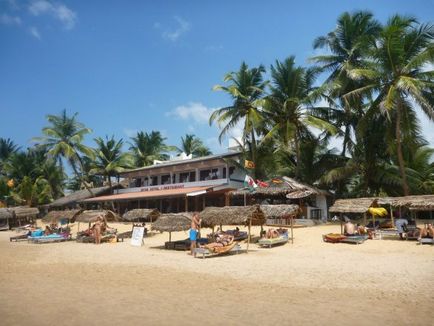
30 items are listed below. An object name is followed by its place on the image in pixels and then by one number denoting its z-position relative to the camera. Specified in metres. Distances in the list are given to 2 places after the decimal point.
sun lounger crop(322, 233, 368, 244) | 15.66
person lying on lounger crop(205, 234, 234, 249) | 13.61
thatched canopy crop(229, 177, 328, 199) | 22.33
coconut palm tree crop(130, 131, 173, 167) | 41.81
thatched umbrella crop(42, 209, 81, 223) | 23.94
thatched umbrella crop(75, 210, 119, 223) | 21.67
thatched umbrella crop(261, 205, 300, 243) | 17.12
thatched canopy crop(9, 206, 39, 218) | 29.45
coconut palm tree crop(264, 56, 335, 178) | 25.41
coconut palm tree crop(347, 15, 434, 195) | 19.12
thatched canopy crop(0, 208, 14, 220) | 29.64
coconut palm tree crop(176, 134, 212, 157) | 43.06
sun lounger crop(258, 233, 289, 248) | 15.86
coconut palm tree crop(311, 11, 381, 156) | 25.67
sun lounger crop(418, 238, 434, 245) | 14.53
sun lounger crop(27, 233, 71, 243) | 20.39
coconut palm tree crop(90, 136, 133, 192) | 38.72
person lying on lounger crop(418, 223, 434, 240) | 14.80
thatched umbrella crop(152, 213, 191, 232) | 15.84
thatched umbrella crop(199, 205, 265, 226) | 15.70
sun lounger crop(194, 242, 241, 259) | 13.40
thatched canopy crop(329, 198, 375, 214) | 17.17
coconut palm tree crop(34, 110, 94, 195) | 36.59
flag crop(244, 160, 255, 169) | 24.52
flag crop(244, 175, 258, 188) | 21.25
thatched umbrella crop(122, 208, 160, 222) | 21.38
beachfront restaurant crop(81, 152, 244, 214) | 27.30
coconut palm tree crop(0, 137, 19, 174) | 47.77
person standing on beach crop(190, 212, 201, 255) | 14.46
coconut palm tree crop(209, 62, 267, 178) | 26.79
